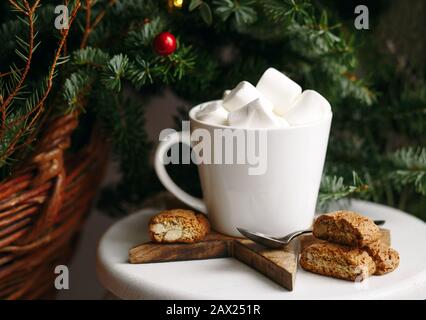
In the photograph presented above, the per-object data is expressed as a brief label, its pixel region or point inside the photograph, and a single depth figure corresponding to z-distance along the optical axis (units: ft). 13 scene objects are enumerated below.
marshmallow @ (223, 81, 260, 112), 2.43
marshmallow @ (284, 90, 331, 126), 2.39
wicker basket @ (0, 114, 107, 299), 2.58
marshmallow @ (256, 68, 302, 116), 2.44
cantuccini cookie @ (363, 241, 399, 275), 2.25
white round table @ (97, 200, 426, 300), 2.14
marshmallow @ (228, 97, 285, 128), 2.32
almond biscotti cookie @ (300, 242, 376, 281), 2.19
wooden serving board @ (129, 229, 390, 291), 2.32
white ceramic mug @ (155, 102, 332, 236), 2.35
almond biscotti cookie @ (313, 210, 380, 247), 2.23
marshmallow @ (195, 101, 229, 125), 2.43
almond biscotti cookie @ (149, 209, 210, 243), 2.45
